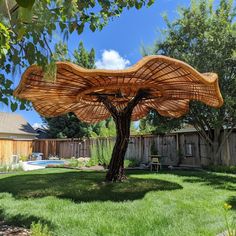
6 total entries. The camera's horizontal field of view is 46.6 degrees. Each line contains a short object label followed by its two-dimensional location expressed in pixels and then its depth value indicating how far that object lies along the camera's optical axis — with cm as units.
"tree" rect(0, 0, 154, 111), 171
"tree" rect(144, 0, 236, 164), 1072
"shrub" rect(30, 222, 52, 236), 290
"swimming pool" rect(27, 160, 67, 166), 1748
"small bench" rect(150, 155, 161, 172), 1197
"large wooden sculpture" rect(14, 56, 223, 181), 577
